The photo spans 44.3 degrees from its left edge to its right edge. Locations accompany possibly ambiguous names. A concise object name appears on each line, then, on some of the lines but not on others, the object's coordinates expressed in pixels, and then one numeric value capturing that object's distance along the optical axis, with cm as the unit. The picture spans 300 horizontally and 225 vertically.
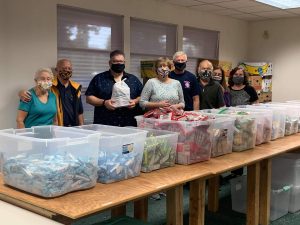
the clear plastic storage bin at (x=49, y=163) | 162
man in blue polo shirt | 334
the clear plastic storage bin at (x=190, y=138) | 226
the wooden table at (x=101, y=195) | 151
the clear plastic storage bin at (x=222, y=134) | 249
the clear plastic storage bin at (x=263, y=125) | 288
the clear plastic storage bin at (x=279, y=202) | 345
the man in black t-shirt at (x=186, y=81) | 371
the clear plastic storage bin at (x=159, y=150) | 208
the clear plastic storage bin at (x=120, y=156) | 187
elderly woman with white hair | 299
